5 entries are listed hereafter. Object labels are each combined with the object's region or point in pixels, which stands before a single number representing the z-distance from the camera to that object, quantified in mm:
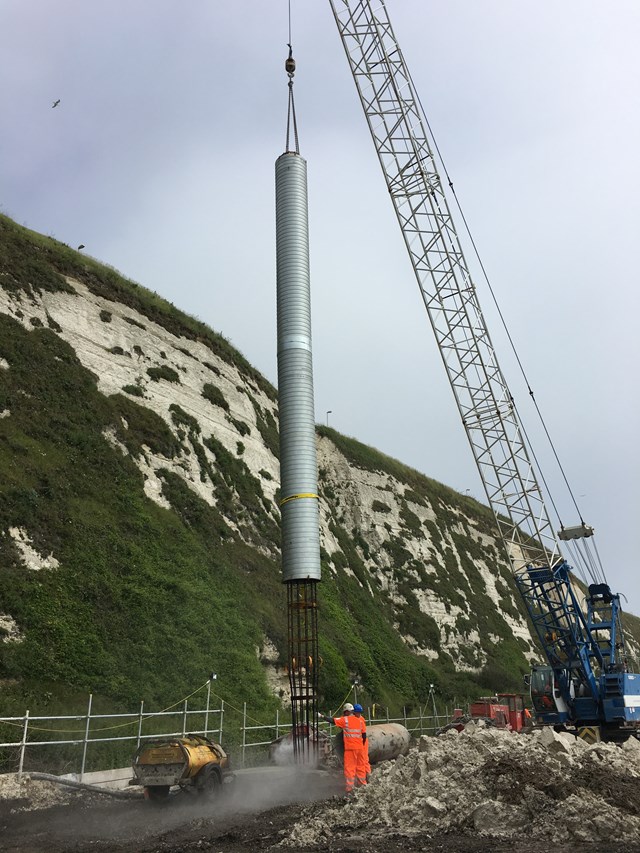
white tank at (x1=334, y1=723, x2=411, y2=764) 23383
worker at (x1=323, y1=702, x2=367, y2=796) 17000
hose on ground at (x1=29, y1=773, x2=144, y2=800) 17953
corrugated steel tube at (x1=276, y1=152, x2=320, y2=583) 21953
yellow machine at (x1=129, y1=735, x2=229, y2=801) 16812
